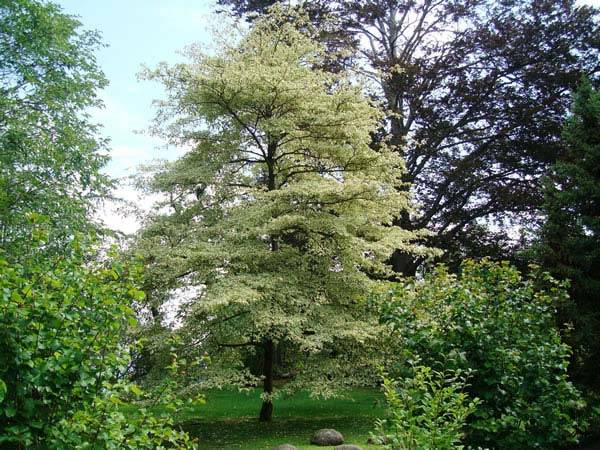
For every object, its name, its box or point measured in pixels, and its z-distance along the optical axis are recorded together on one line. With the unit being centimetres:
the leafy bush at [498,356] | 623
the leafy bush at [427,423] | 441
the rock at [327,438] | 1058
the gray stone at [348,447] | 931
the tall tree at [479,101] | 1964
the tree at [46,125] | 1277
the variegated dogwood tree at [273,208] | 1157
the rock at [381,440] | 435
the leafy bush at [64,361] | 352
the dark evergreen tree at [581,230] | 889
